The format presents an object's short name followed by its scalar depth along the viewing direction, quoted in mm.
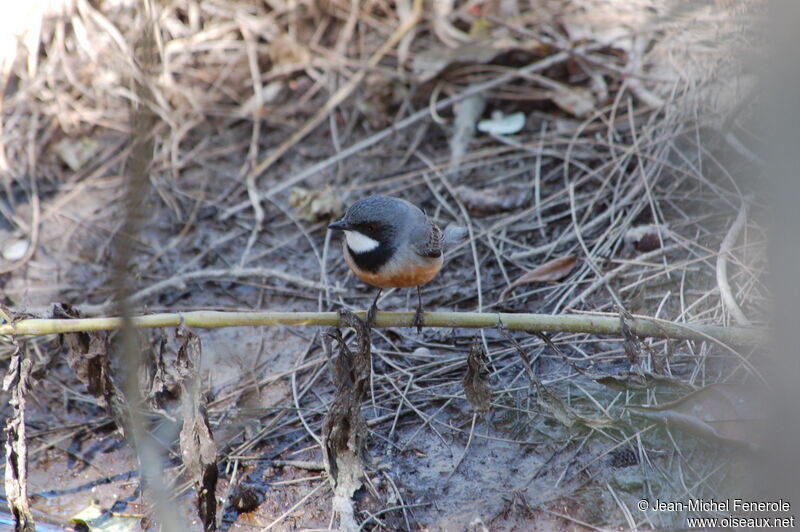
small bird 8531
